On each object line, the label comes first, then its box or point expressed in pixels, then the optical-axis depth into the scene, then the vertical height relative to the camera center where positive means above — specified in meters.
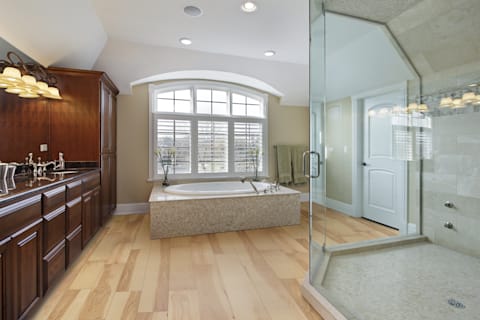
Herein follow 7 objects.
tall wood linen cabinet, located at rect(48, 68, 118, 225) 2.96 +0.52
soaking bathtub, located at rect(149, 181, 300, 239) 3.01 -0.69
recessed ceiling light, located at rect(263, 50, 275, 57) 3.75 +1.67
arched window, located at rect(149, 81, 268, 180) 4.35 +0.55
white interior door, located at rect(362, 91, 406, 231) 2.71 -0.12
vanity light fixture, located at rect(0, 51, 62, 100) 2.09 +0.74
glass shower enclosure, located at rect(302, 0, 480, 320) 1.85 -0.22
